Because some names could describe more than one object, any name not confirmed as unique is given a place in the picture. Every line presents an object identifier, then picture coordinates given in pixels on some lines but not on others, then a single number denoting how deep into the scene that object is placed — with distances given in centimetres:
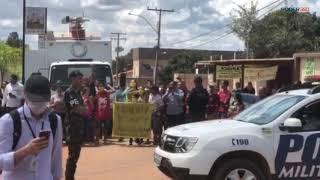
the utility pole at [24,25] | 1842
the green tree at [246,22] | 4527
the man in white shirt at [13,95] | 1348
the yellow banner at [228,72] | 2223
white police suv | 691
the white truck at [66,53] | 1572
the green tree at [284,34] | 4305
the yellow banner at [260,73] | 2157
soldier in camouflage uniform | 746
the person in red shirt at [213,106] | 1328
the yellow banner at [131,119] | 1343
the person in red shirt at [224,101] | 1362
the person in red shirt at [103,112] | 1345
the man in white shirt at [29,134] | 325
